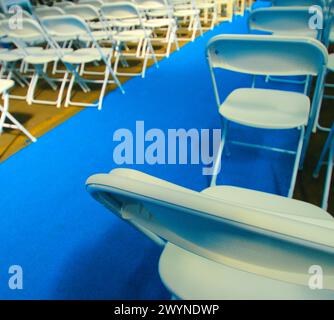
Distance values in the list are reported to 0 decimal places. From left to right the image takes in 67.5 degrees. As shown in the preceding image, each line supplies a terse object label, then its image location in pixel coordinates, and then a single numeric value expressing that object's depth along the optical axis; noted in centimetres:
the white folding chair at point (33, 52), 240
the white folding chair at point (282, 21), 161
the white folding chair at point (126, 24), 285
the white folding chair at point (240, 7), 662
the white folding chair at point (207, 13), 488
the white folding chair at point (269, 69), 101
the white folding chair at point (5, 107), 194
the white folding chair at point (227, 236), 32
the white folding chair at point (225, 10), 586
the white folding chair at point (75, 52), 232
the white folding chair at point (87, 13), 293
